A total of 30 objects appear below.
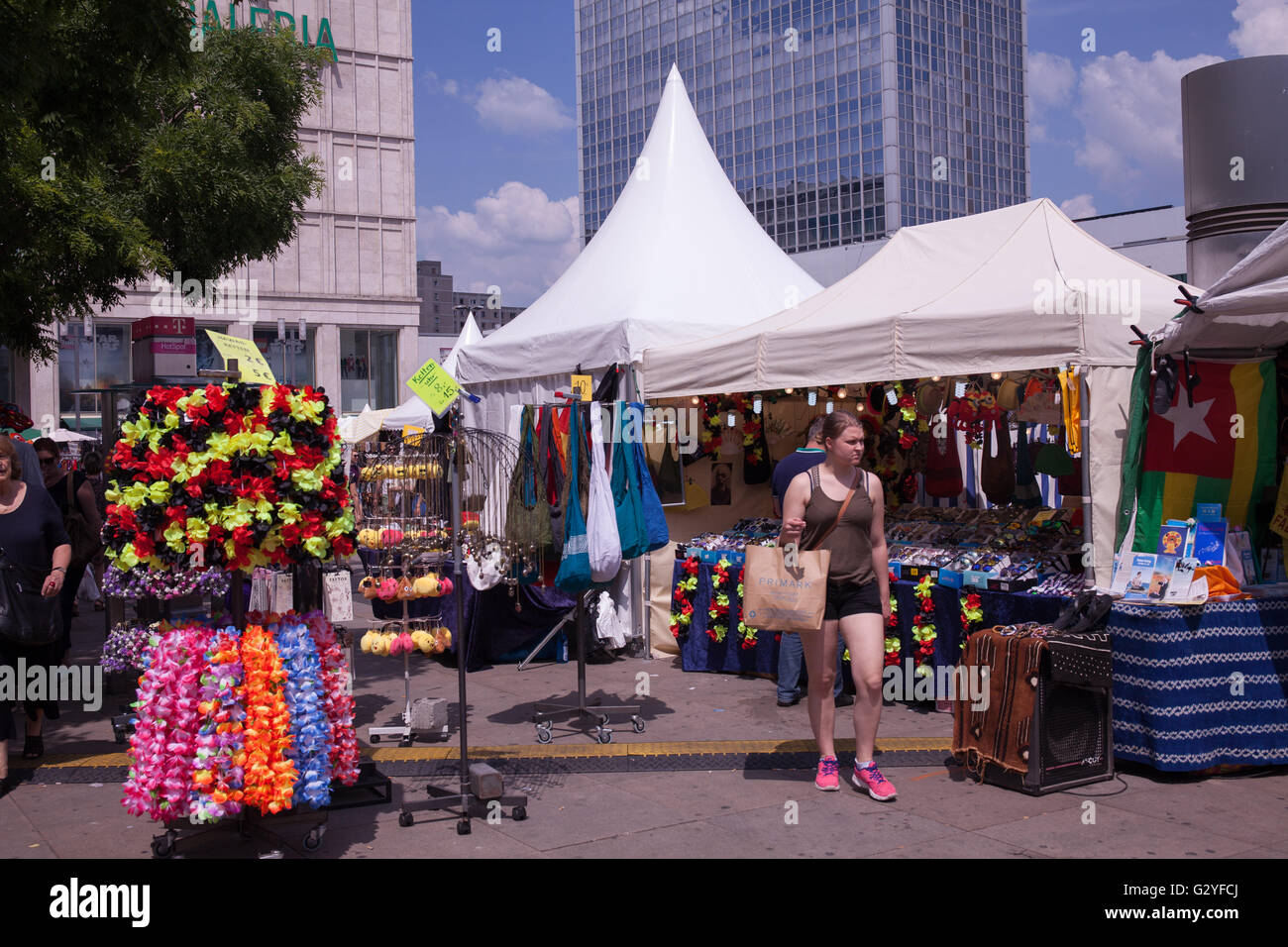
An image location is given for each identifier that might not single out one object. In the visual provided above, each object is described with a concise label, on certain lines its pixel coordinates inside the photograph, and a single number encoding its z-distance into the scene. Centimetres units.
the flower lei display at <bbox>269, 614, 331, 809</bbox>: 446
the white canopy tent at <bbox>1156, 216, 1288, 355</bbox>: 528
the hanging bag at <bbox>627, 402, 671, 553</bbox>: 690
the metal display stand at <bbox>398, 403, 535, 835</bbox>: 513
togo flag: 616
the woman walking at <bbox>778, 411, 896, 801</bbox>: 535
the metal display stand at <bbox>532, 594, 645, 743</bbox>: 673
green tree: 696
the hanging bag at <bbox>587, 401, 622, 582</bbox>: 651
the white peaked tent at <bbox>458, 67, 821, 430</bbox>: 939
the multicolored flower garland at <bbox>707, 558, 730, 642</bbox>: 852
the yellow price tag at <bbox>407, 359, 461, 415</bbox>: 530
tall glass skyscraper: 10981
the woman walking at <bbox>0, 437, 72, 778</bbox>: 593
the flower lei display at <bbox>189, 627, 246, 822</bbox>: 427
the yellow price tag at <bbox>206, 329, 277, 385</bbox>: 536
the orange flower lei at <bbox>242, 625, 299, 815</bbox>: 430
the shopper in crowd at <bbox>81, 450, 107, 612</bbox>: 1271
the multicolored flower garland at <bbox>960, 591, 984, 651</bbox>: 692
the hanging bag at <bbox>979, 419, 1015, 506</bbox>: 924
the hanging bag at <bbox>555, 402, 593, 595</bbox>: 650
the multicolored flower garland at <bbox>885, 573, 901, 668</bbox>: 748
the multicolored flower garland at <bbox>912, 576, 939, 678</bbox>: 727
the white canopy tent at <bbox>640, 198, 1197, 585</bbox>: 640
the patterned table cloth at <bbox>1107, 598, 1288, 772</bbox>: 545
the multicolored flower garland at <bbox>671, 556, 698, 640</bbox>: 880
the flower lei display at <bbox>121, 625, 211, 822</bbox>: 430
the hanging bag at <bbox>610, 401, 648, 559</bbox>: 683
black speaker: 532
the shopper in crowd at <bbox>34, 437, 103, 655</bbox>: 845
